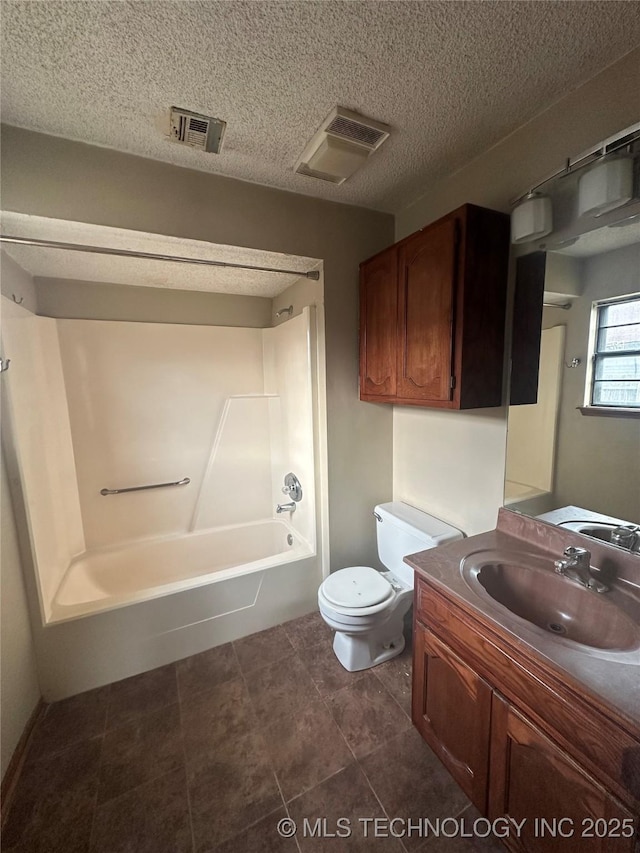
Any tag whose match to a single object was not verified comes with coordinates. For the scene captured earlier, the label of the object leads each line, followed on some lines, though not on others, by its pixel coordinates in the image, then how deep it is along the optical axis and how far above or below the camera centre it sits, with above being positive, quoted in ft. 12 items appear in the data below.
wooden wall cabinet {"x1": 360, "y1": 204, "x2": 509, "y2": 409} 4.44 +0.95
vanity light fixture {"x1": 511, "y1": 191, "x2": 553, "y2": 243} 4.10 +1.93
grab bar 7.88 -2.54
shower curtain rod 4.47 +1.95
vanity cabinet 2.39 -3.19
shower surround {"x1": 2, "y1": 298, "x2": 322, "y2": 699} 5.51 -2.28
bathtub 6.04 -4.16
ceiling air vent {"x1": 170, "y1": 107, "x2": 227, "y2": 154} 4.08 +3.21
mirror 3.73 -0.44
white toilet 5.33 -3.63
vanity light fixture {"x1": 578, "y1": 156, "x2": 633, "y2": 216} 3.44 +1.94
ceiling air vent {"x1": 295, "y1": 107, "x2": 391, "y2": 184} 4.21 +3.17
